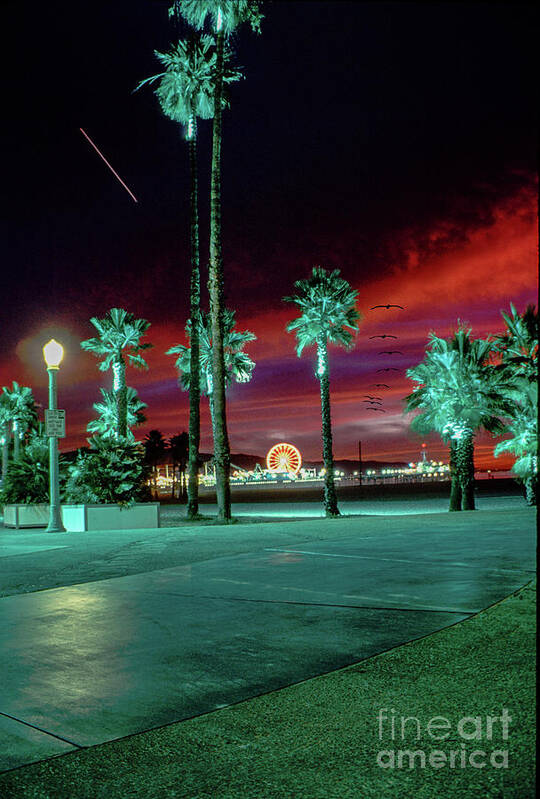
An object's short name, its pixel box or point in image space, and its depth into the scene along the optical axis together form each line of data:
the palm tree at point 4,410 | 75.18
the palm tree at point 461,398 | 34.88
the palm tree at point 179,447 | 124.62
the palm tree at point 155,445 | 121.19
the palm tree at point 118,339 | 52.56
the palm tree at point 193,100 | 29.80
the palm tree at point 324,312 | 38.88
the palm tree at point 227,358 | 45.44
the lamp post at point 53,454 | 18.84
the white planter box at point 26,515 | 22.67
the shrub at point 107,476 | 21.19
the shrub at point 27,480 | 23.59
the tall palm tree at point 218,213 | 25.11
